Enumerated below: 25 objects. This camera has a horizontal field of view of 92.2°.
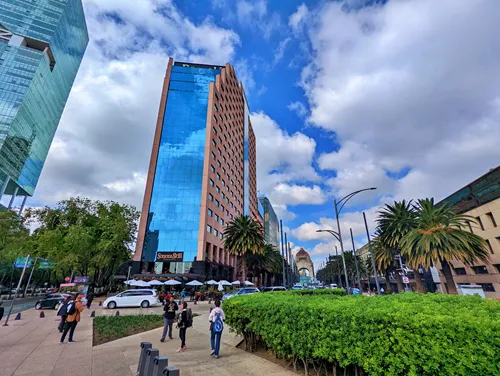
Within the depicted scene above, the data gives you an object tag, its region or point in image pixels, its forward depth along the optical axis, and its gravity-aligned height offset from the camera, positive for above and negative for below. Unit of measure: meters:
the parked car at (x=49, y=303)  24.32 -1.89
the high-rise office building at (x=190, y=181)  43.47 +20.07
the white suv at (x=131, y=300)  24.22 -1.64
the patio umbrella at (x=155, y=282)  36.00 +0.01
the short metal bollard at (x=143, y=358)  5.64 -1.70
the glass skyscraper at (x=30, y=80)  81.25 +72.88
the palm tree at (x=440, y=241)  25.81 +3.93
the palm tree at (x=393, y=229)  32.06 +6.56
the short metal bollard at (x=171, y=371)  3.79 -1.32
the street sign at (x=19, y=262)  34.36 +3.02
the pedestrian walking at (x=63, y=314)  10.91 -1.30
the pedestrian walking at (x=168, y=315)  10.80 -1.38
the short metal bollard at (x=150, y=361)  4.95 -1.56
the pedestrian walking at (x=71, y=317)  10.36 -1.39
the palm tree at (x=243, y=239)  39.97 +6.71
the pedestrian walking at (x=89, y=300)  24.29 -1.62
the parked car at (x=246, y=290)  28.31 -1.03
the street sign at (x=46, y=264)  36.62 +2.83
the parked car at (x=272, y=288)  33.86 -0.96
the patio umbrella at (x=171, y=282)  36.48 -0.01
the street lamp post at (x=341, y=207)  20.28 +6.17
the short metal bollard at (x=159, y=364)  4.34 -1.40
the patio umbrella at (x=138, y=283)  32.39 -0.09
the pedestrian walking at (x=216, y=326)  8.38 -1.46
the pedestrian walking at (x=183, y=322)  9.29 -1.49
